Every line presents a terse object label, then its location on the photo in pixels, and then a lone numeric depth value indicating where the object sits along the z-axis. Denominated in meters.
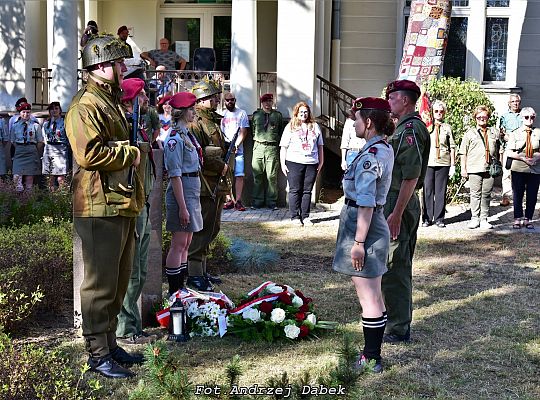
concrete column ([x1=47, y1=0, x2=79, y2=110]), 16.02
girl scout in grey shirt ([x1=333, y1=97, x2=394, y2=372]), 5.95
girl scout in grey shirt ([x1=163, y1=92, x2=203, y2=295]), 7.61
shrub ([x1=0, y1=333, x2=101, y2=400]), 4.86
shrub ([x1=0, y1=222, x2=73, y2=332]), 6.89
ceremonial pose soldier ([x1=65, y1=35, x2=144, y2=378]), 5.54
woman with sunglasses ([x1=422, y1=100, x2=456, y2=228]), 13.38
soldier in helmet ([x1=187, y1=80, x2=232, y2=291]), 8.25
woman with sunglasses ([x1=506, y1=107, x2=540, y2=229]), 12.92
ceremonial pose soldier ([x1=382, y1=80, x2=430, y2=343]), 6.83
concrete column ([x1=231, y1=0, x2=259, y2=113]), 15.71
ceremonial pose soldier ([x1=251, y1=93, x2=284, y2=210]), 15.13
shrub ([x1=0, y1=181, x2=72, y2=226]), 10.15
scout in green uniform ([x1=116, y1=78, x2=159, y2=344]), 6.43
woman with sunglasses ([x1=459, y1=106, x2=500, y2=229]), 13.26
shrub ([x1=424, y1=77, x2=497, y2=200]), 15.06
